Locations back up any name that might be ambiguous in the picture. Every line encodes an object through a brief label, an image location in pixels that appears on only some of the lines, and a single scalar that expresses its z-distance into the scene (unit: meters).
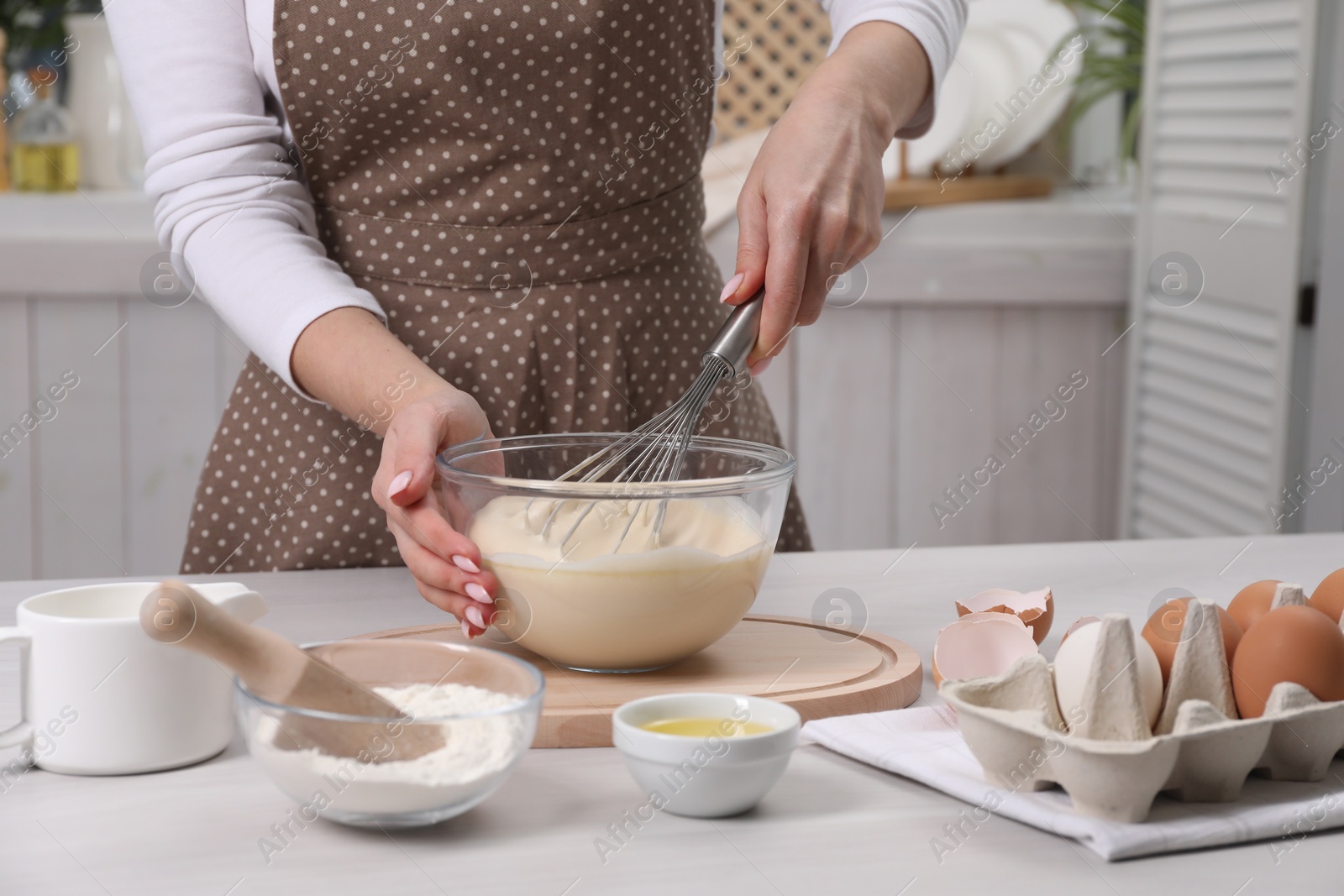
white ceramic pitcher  1.43
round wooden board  1.49
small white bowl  1.39
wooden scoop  1.36
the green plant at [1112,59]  3.93
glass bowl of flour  1.36
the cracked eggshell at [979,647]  1.54
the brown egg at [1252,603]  1.49
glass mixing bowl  1.53
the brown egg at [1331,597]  1.51
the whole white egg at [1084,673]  1.40
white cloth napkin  1.37
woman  1.72
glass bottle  3.53
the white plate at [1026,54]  3.84
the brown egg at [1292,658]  1.41
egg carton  1.37
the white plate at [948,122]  3.58
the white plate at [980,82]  3.69
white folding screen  3.12
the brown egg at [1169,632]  1.44
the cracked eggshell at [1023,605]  1.62
